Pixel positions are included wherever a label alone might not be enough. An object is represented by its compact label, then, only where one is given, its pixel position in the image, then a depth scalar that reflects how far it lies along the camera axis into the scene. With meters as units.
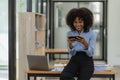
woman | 3.51
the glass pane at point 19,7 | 4.77
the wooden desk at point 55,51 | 7.26
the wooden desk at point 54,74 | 3.73
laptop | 3.76
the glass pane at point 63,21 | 10.52
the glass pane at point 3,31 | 4.45
